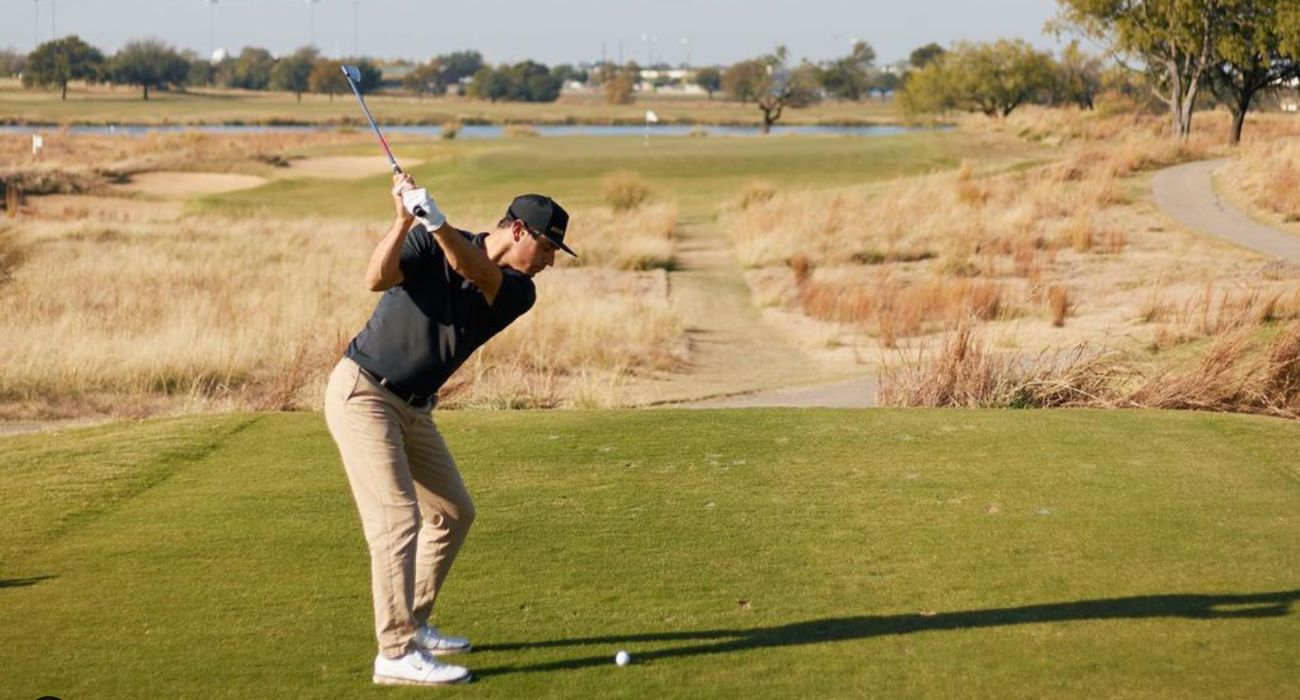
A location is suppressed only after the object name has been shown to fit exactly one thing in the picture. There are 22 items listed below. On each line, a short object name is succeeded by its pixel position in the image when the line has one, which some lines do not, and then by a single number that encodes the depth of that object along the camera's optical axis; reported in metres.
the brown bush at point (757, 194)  41.31
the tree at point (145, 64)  129.00
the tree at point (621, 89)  173.75
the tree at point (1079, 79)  92.94
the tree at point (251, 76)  144.75
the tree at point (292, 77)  120.31
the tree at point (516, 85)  178.50
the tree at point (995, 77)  87.75
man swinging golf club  5.89
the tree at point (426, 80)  155.82
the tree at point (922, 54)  174.00
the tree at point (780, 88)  110.88
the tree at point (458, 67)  182.12
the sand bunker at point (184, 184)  54.53
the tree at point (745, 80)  128.75
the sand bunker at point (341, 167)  62.38
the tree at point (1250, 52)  53.09
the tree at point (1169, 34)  54.75
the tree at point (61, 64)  116.19
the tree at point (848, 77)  171.62
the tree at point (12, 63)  118.75
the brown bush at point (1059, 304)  22.31
